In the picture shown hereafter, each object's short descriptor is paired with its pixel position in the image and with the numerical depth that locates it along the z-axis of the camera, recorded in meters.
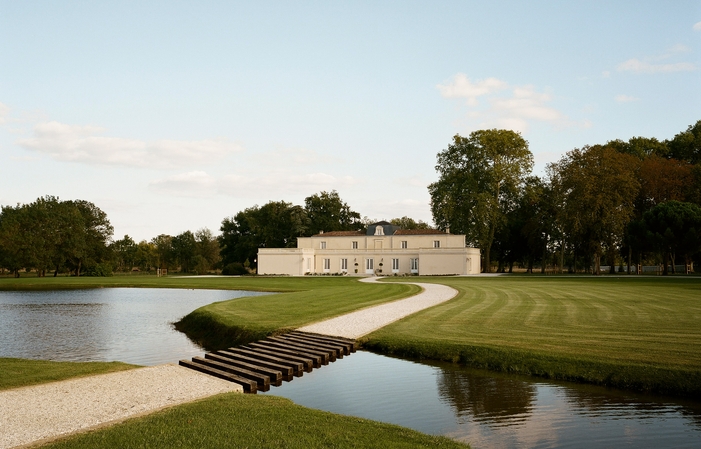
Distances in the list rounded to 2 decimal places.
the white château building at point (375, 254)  66.62
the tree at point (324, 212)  81.81
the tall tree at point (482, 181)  65.25
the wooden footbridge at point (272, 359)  11.69
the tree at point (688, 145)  63.29
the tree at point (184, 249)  97.31
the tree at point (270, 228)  80.62
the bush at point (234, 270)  76.06
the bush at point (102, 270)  71.62
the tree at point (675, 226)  48.75
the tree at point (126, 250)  95.06
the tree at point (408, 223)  104.00
